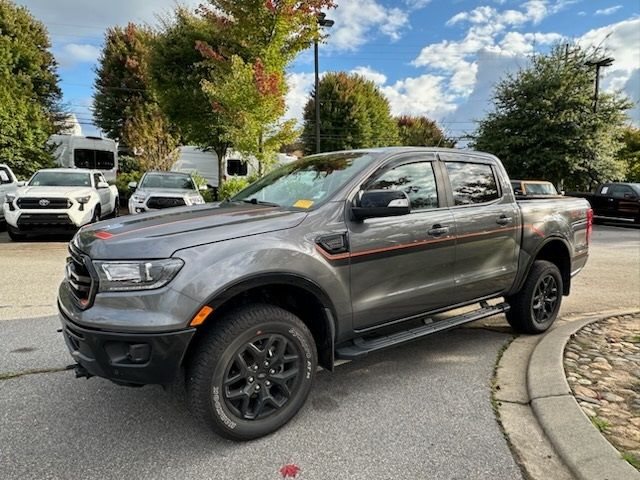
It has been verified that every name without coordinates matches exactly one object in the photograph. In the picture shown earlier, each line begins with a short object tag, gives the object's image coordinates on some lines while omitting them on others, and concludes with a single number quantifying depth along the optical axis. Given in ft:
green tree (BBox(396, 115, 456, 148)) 163.31
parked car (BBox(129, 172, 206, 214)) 38.86
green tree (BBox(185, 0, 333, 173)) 39.68
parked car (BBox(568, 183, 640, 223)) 55.52
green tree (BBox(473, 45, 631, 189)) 67.87
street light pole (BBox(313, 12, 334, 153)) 45.16
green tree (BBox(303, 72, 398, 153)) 114.73
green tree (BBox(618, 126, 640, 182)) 96.21
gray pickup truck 8.15
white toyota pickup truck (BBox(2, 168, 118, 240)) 31.91
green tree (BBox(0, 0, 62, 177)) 52.80
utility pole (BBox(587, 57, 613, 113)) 70.44
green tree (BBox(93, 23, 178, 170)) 107.86
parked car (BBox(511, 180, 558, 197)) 49.28
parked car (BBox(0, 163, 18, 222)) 37.57
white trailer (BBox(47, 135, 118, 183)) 62.08
